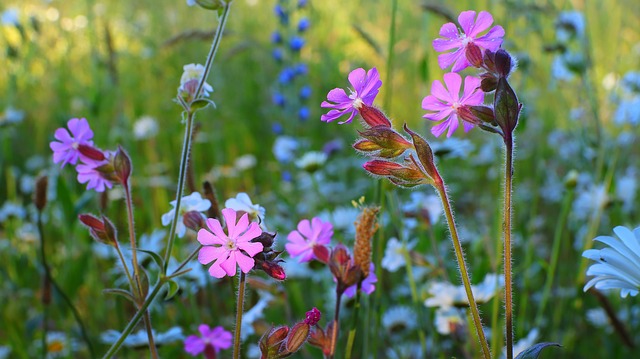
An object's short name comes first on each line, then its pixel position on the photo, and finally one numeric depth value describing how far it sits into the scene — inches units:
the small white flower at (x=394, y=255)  26.5
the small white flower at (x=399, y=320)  30.2
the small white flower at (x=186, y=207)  21.2
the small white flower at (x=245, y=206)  20.6
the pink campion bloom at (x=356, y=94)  19.0
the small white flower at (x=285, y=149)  42.1
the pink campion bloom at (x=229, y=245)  18.7
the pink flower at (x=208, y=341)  22.1
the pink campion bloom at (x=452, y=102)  18.9
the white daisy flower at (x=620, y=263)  19.1
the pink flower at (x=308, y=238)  20.9
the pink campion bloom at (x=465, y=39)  18.8
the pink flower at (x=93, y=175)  21.0
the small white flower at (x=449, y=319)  25.6
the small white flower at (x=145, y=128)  50.1
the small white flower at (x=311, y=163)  31.9
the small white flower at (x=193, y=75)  20.7
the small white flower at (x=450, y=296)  25.2
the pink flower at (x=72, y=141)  21.0
